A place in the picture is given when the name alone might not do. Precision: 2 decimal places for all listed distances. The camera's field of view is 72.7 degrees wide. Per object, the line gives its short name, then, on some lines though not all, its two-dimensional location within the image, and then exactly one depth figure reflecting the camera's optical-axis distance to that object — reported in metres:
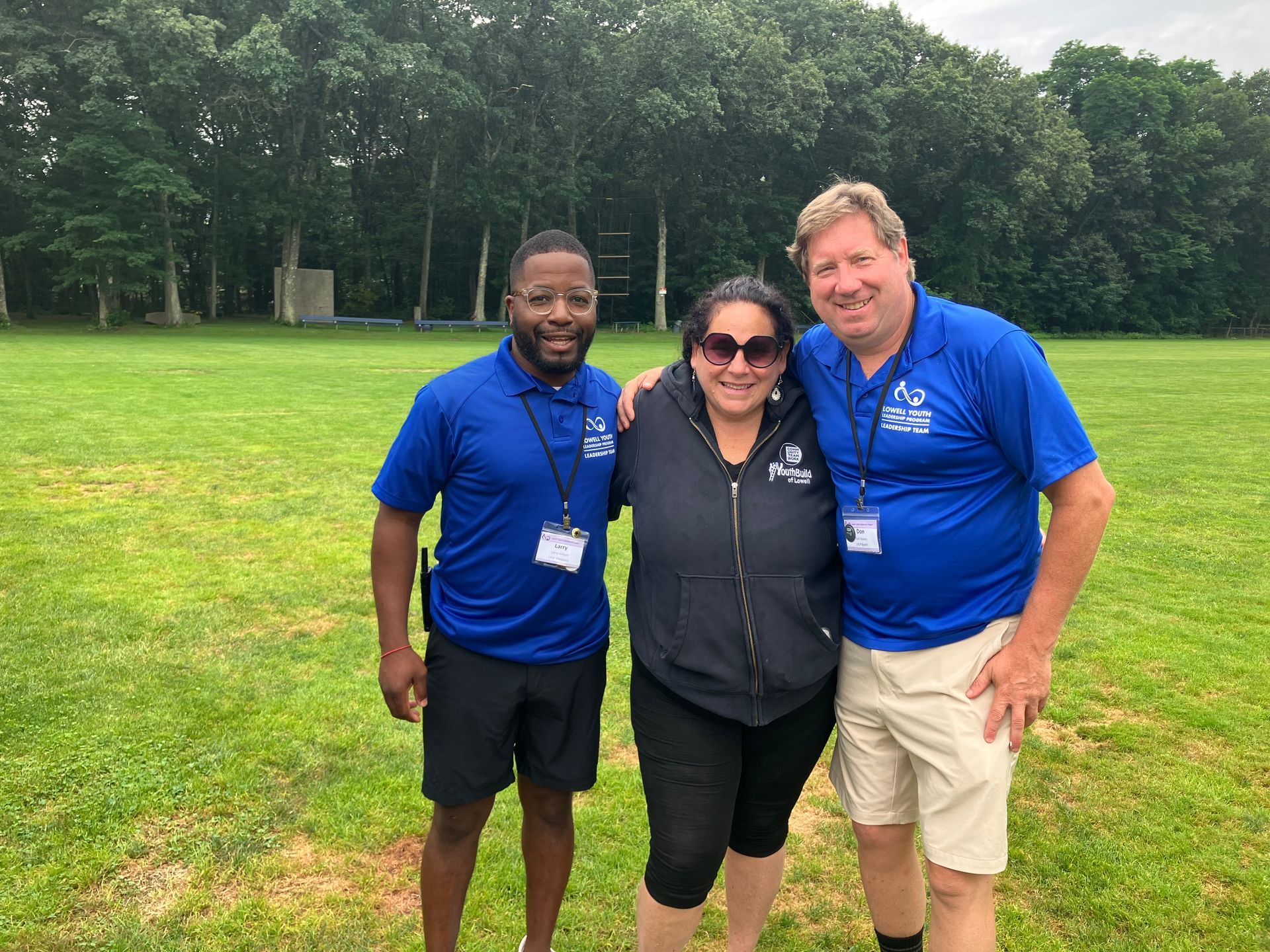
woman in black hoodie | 2.29
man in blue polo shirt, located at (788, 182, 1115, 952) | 2.19
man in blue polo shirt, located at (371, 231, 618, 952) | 2.48
